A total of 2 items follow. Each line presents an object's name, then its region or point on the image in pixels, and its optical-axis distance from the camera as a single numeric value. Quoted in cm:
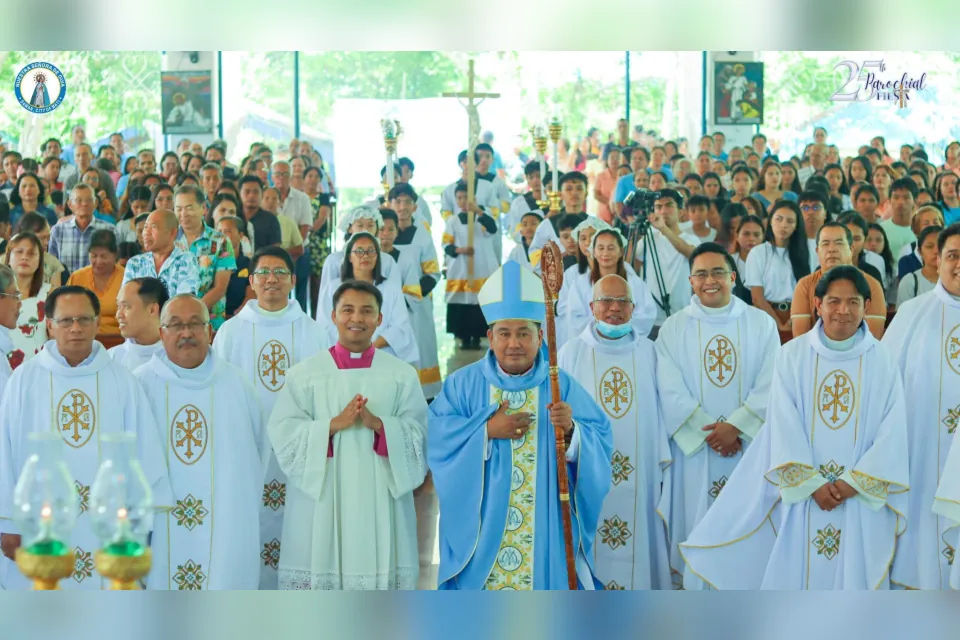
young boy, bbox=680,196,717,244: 1047
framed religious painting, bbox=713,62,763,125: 1908
